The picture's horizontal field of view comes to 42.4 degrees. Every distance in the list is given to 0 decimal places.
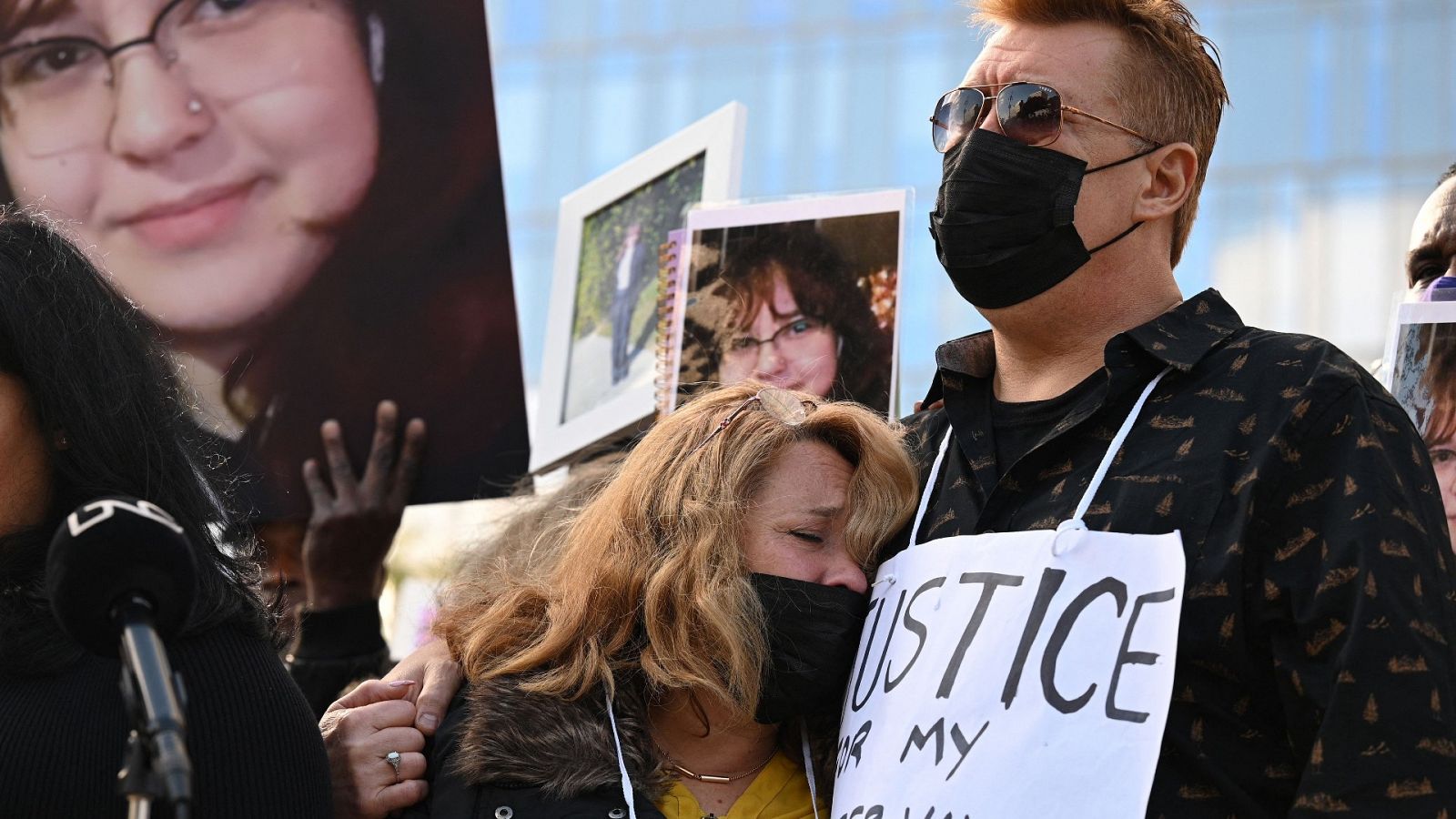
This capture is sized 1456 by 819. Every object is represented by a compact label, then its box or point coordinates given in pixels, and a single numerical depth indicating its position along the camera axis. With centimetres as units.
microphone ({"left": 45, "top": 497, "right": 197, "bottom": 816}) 213
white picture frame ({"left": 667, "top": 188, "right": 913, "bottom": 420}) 386
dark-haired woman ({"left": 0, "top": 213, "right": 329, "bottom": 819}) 262
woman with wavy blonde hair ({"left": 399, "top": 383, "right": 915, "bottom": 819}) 305
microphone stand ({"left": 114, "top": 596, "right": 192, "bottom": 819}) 195
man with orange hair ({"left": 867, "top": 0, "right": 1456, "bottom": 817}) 250
